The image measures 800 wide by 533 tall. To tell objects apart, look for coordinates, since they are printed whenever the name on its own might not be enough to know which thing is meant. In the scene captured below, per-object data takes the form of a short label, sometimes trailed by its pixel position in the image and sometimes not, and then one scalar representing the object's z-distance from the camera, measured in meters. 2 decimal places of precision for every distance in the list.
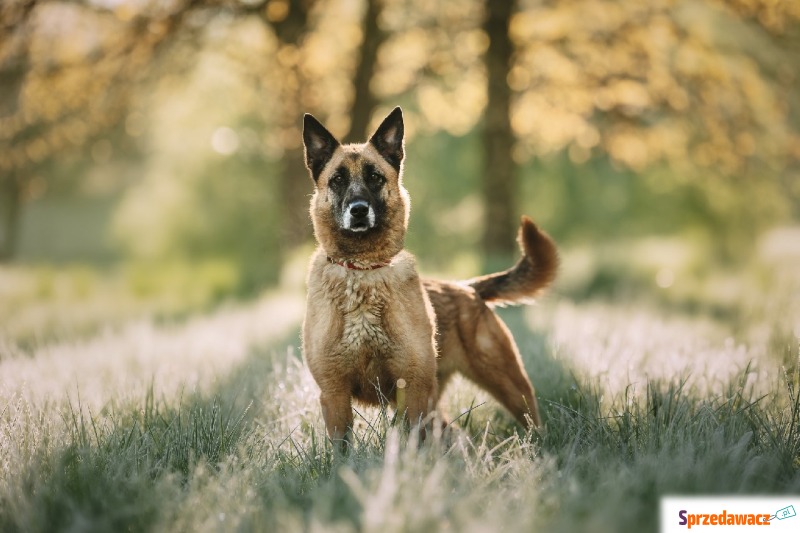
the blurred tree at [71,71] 9.40
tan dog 3.76
